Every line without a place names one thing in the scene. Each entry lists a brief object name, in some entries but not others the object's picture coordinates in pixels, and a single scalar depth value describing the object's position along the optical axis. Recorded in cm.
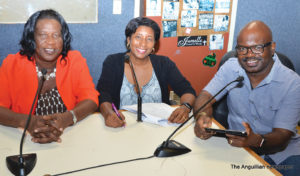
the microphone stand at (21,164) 97
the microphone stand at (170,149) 113
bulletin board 272
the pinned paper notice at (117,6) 260
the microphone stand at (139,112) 149
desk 103
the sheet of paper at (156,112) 146
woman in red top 155
